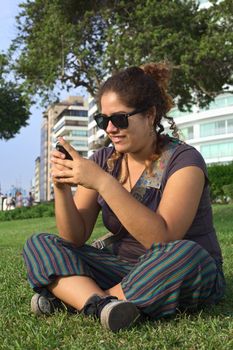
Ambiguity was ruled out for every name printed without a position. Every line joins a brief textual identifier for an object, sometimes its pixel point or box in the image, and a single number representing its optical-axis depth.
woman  2.54
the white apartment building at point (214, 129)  62.00
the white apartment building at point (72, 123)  105.56
